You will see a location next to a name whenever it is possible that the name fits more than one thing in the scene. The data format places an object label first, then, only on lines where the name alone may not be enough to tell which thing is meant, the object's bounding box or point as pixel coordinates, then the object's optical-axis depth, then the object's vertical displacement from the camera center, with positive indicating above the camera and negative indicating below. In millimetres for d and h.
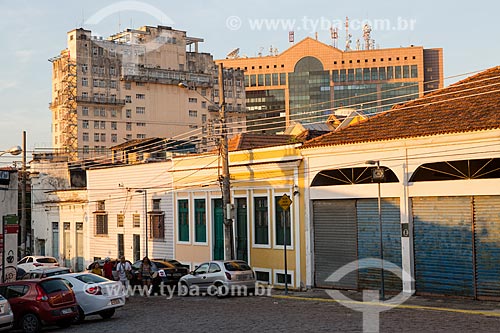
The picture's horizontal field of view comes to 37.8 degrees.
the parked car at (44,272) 31031 -2596
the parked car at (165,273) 31453 -2727
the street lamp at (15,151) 30912 +2661
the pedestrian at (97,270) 31000 -2504
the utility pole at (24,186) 43594 +1606
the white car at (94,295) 22500 -2595
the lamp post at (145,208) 41353 +113
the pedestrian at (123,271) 29297 -2404
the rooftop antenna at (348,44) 179375 +40025
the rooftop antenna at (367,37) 179825 +41917
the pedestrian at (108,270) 30688 -2470
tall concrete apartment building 113688 +19753
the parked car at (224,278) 27578 -2635
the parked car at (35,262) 40125 -2800
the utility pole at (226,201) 30828 +335
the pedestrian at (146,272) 31266 -2652
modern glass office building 169250 +31337
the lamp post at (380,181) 25370 +879
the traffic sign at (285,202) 28219 +225
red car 20891 -2601
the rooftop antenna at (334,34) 176950 +41924
